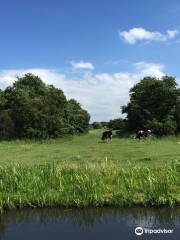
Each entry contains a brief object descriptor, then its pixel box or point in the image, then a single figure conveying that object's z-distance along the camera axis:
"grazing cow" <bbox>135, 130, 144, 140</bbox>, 24.05
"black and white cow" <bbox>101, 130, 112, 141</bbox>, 24.16
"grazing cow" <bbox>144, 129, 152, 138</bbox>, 24.18
